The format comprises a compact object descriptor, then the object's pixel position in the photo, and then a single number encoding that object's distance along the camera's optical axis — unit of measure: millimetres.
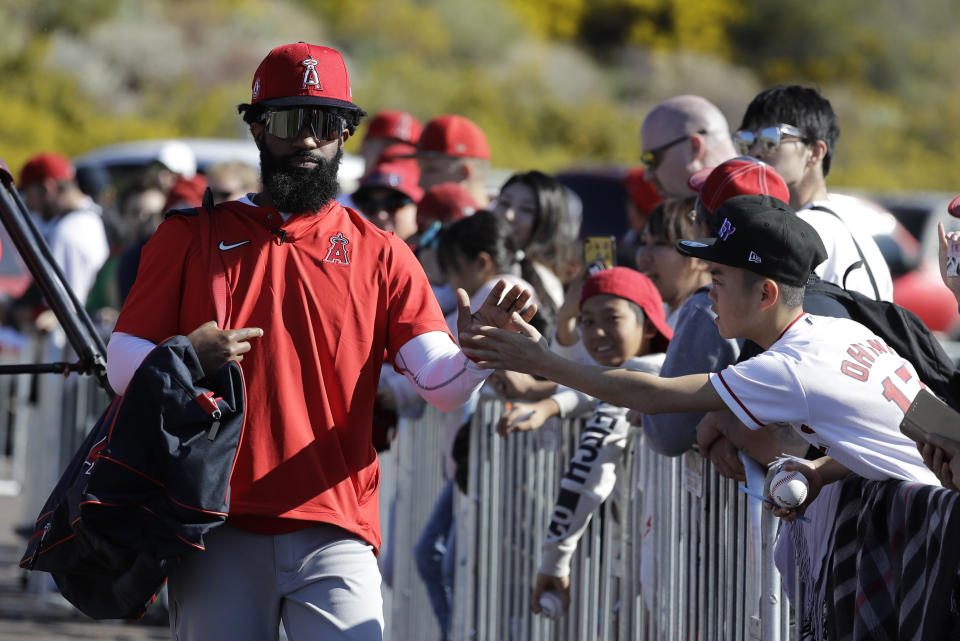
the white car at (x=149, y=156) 43000
